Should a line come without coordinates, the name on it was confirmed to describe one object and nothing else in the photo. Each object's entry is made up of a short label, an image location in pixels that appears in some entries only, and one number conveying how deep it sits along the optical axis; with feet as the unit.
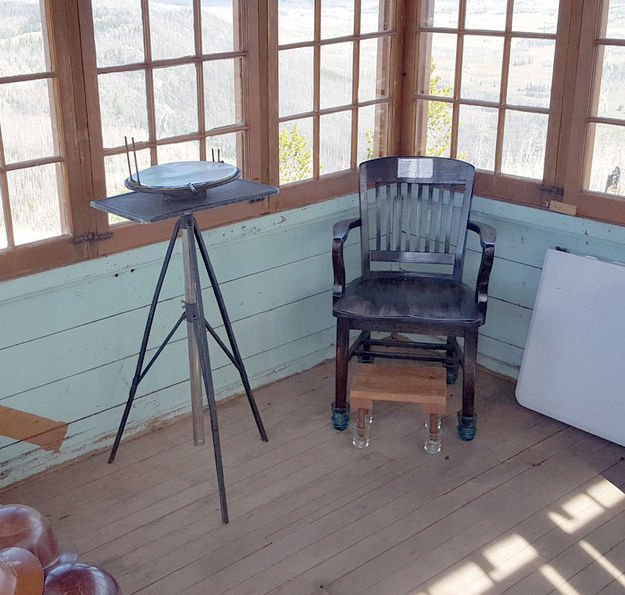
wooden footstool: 11.53
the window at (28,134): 9.60
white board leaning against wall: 11.83
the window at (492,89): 12.17
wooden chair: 11.51
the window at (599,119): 11.37
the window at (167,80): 10.41
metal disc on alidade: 9.44
